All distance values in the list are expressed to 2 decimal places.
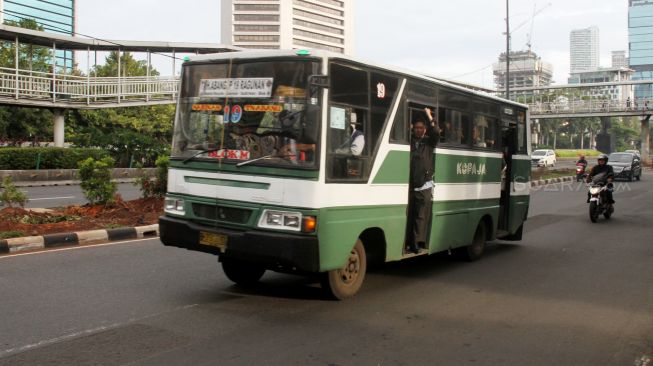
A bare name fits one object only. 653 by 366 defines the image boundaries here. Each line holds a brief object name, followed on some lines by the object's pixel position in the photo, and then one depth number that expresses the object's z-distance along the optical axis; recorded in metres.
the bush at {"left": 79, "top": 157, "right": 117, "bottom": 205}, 11.80
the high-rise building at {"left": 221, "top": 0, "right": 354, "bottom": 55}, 140.50
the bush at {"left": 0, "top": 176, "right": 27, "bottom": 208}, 10.46
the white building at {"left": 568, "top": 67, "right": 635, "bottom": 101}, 109.59
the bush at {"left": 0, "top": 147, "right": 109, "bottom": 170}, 22.69
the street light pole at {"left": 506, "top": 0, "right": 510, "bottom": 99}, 33.67
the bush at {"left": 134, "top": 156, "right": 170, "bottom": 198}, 12.79
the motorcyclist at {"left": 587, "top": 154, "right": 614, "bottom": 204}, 14.59
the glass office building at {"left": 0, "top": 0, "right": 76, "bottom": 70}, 76.06
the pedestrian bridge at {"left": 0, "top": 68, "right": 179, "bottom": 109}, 26.33
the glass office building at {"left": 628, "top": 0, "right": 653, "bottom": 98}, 163.50
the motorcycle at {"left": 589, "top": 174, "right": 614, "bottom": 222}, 14.18
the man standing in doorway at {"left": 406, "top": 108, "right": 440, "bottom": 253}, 7.14
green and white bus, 5.50
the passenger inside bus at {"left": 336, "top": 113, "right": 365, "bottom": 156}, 5.86
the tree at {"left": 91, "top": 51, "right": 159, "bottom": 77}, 45.81
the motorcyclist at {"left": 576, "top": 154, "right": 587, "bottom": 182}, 30.20
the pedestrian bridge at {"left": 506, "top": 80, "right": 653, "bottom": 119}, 52.91
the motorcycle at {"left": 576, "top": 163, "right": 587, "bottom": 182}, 30.12
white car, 47.47
